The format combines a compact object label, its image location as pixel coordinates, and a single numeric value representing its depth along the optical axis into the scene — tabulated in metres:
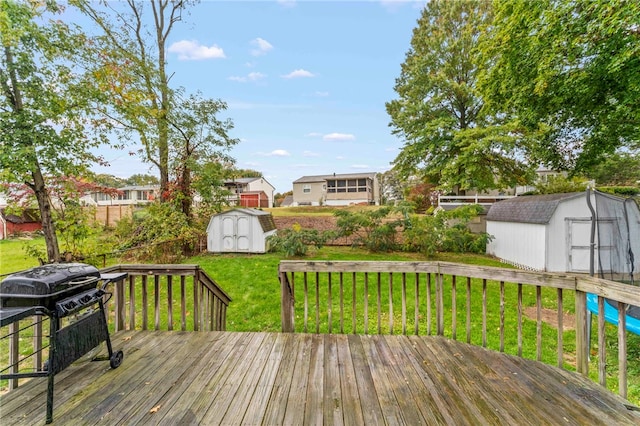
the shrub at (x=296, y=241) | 9.45
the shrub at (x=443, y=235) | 9.69
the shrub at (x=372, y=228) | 10.17
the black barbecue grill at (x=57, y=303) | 1.67
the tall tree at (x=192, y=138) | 9.62
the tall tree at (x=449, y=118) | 12.16
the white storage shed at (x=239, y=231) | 9.98
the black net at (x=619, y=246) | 3.37
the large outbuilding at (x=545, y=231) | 7.38
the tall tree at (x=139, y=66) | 6.77
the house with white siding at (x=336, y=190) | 26.58
